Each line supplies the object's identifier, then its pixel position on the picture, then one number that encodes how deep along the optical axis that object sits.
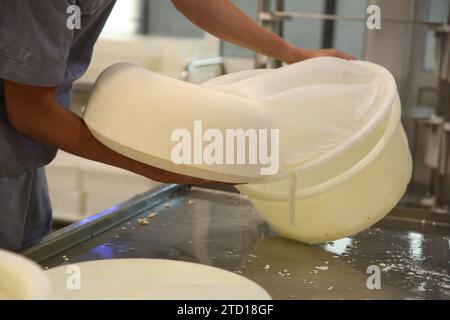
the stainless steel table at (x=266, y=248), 1.01
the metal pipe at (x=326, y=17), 2.29
